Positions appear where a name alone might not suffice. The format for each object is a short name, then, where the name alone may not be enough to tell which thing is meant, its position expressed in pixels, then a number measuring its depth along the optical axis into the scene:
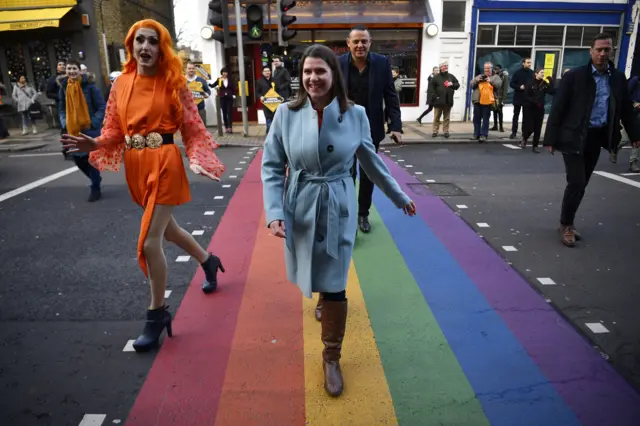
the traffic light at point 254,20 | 10.86
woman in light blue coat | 2.55
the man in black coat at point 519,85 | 12.41
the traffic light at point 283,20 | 10.73
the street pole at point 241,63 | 12.48
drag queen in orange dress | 3.06
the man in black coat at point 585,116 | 4.91
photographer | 12.02
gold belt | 3.11
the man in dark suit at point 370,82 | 4.61
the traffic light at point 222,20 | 10.98
